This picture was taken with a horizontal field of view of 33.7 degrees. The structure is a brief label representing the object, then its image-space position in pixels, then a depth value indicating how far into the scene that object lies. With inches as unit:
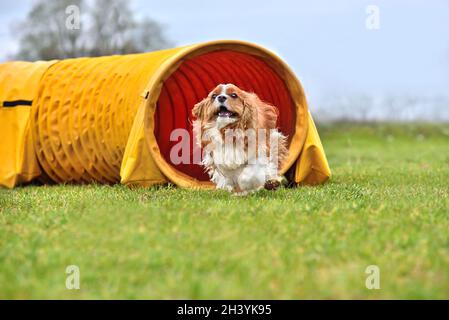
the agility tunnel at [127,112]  287.6
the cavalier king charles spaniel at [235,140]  254.8
